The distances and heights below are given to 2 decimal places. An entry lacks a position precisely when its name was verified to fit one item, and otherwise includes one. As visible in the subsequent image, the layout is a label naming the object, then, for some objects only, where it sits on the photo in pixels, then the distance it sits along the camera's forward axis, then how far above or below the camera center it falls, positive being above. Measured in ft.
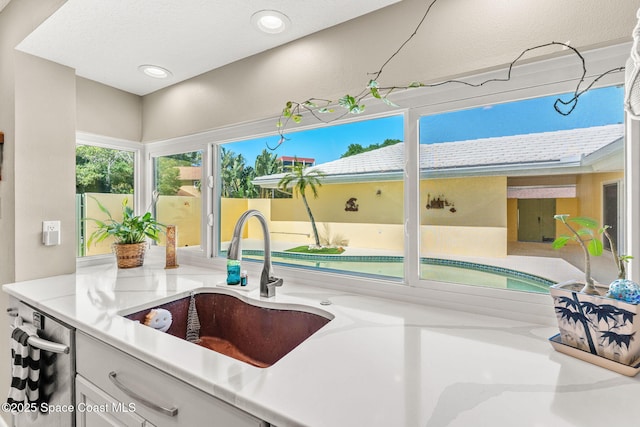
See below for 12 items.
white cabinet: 2.43 -1.72
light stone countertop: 2.02 -1.35
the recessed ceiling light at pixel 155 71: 6.09 +3.00
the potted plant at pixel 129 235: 6.43 -0.46
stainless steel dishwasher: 3.77 -2.11
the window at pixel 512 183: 3.46 +0.40
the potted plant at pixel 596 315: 2.48 -0.90
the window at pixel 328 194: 4.80 +0.38
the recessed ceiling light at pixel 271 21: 4.44 +2.97
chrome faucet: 4.34 -0.58
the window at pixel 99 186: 6.88 +0.70
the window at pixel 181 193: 7.16 +0.52
